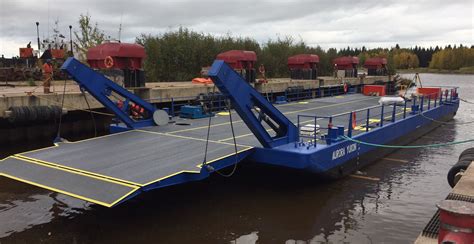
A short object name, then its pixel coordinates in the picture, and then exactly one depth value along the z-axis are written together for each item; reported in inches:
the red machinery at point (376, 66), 1629.2
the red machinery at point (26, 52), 1007.6
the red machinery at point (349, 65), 1485.0
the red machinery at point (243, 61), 921.5
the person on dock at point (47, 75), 585.6
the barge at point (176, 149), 284.5
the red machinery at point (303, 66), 1221.4
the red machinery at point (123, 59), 654.5
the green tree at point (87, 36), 1343.5
